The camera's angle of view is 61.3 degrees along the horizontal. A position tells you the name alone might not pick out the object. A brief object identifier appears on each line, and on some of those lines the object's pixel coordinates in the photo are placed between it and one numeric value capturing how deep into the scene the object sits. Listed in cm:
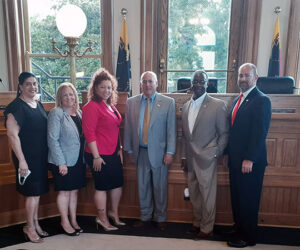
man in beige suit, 214
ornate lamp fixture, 303
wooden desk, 236
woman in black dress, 205
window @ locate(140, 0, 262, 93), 379
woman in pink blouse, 222
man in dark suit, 196
